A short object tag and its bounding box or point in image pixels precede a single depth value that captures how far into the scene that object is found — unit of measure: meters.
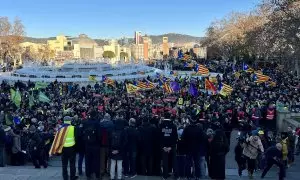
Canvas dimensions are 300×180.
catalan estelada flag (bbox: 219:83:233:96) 16.27
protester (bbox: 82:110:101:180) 7.17
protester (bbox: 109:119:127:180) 7.13
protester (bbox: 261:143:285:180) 7.62
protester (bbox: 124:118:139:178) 7.36
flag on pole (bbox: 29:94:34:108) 15.63
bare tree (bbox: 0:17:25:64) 56.91
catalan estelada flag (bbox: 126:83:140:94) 18.52
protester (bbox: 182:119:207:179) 7.31
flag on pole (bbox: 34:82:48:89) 20.51
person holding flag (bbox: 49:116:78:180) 7.05
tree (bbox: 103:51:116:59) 131.42
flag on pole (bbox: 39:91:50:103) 15.47
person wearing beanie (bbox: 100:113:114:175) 7.23
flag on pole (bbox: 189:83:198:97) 17.89
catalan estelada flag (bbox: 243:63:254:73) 28.17
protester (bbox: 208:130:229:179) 7.32
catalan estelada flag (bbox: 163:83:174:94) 18.86
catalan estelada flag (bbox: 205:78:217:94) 17.69
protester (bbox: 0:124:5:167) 8.21
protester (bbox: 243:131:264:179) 7.70
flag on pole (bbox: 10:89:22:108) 15.50
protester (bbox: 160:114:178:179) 7.11
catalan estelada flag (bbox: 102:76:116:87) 22.32
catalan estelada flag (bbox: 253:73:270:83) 19.90
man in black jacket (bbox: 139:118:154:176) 7.40
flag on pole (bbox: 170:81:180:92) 19.80
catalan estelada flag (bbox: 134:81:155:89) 19.81
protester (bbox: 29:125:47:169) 8.39
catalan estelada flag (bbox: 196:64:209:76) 21.95
